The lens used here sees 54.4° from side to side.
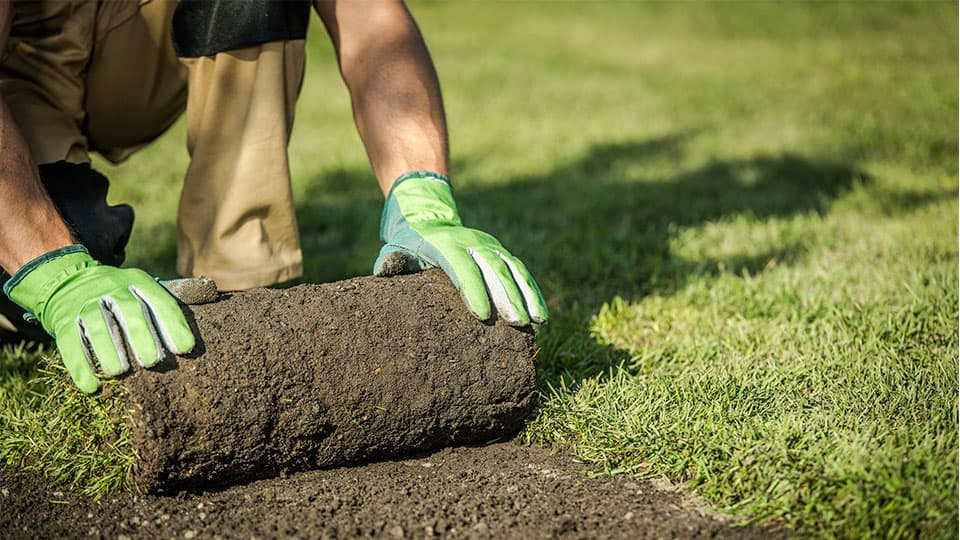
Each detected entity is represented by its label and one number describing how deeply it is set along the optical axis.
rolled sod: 1.97
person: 2.39
